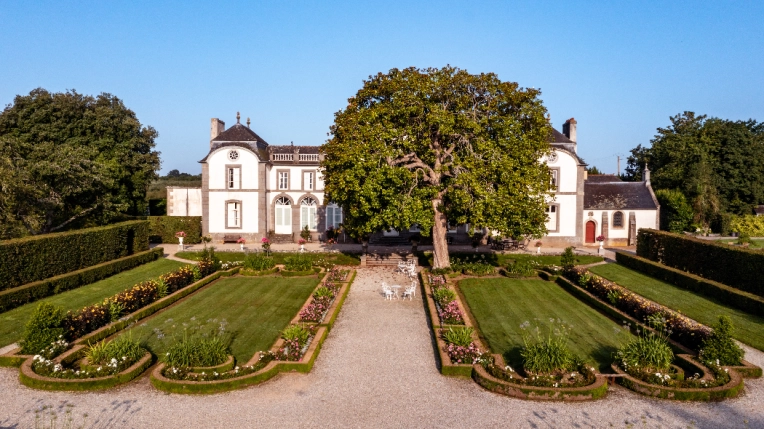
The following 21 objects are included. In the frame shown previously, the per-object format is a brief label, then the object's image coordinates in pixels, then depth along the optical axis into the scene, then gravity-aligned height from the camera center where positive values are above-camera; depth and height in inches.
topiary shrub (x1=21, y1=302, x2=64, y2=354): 565.9 -147.7
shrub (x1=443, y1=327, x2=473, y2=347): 588.7 -156.1
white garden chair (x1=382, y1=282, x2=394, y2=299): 880.2 -153.8
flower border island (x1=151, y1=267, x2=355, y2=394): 490.9 -174.7
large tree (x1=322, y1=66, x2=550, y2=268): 976.3 +95.7
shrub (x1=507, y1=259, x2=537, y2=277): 1077.1 -139.4
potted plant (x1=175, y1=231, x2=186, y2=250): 1479.8 -101.7
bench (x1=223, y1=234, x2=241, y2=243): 1641.2 -118.4
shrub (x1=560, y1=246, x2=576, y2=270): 1124.1 -120.7
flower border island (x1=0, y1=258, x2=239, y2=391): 494.0 -173.8
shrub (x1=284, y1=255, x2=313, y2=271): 1101.7 -134.8
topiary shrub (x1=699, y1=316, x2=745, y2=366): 544.4 -153.5
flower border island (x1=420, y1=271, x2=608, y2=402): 475.8 -173.4
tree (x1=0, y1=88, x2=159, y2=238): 1139.3 +100.5
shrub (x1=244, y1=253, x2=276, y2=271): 1111.6 -135.3
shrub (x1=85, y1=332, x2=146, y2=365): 534.3 -162.0
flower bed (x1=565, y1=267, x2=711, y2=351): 616.4 -147.7
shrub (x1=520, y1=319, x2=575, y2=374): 514.6 -156.3
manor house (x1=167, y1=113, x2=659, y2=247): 1610.5 +12.4
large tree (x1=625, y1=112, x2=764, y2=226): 1915.6 +145.8
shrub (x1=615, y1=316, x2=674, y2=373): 521.7 -157.3
